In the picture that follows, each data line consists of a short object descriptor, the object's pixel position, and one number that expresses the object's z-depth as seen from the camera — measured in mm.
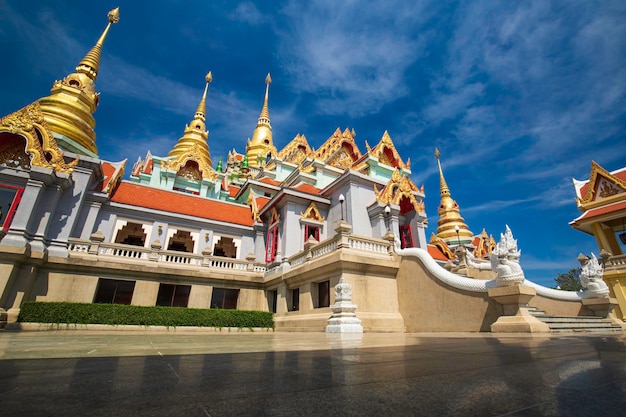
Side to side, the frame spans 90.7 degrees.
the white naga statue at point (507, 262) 7895
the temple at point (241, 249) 10250
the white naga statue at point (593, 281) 11698
